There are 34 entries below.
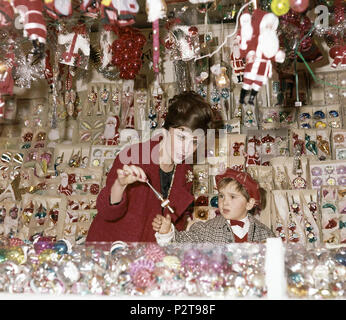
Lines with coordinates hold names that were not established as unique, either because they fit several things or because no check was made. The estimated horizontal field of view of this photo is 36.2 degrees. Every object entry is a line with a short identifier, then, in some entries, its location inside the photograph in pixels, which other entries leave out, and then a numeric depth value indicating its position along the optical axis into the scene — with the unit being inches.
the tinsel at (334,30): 109.2
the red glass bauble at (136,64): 117.0
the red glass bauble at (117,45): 116.2
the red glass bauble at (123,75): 118.0
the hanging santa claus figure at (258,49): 72.4
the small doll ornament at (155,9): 74.9
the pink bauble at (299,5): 71.0
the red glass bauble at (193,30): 110.8
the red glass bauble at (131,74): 117.6
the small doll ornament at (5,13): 74.7
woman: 94.5
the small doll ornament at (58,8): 74.7
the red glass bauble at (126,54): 116.0
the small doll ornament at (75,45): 104.3
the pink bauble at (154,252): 63.9
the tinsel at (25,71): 110.0
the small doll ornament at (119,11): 75.6
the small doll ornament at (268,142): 134.5
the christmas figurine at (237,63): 101.7
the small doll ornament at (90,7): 80.1
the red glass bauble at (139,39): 117.2
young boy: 103.0
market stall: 63.1
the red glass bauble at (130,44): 116.3
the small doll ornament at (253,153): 132.8
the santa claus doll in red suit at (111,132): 138.5
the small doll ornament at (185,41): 111.5
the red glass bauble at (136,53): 116.5
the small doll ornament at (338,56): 102.1
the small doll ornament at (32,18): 72.1
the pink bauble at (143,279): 61.8
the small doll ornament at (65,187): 132.6
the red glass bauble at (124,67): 116.8
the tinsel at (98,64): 128.0
